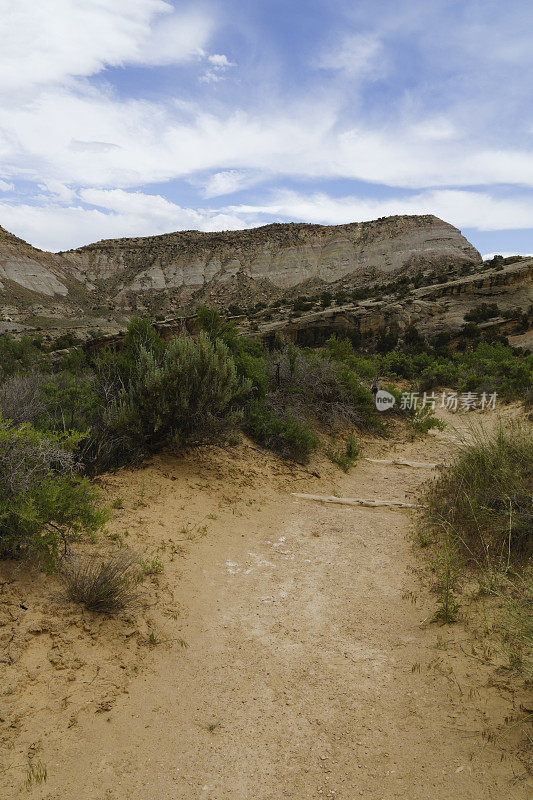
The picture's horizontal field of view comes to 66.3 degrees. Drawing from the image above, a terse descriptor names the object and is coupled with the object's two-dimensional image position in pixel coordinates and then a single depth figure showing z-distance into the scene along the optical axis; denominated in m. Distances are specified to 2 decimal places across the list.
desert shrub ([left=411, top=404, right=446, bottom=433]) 10.78
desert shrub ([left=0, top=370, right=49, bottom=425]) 5.21
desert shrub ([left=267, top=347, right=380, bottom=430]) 9.60
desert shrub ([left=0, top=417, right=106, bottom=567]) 3.17
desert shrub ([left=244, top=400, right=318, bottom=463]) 7.77
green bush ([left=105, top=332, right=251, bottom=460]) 6.15
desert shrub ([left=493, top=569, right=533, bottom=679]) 2.40
